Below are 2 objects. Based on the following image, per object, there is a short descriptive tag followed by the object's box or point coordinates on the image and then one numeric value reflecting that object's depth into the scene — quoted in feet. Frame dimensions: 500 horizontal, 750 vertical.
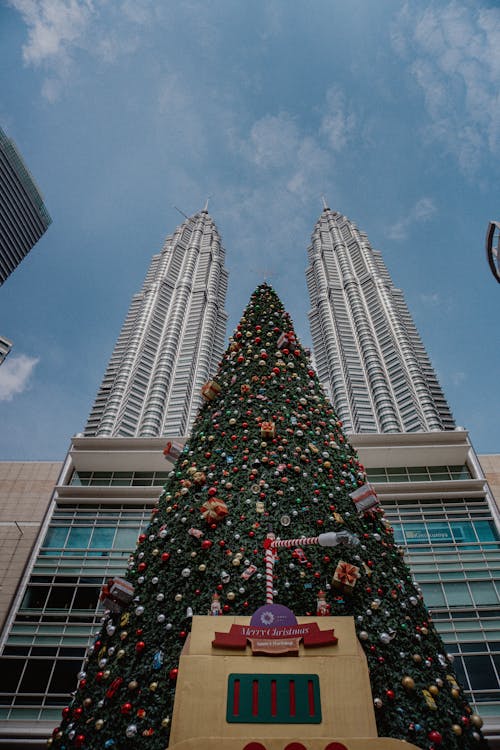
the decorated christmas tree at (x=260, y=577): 18.35
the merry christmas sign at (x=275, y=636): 17.20
